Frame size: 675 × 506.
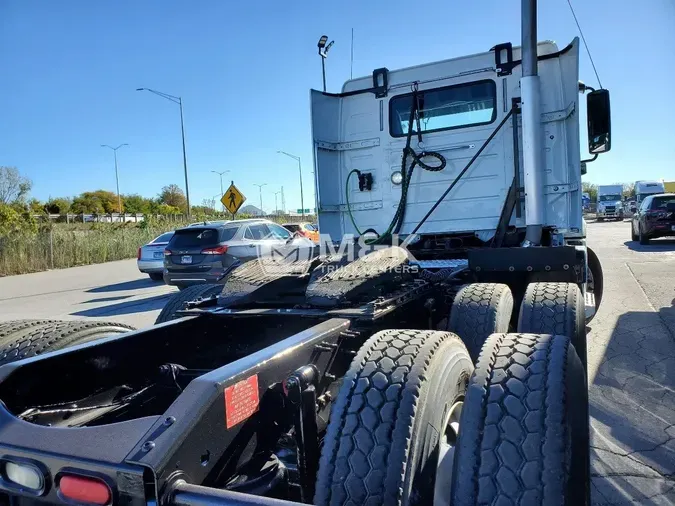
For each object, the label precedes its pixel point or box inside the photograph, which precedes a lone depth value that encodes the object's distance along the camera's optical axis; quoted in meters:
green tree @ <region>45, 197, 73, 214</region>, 71.81
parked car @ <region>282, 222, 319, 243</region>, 17.32
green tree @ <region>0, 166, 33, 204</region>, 58.47
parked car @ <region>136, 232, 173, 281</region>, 14.47
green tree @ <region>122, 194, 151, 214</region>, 83.36
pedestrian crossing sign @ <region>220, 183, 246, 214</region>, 22.08
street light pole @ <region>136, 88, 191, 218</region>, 31.35
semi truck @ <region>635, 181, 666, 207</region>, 37.62
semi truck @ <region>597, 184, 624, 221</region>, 42.49
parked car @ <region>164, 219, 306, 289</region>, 10.77
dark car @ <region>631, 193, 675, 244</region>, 18.00
